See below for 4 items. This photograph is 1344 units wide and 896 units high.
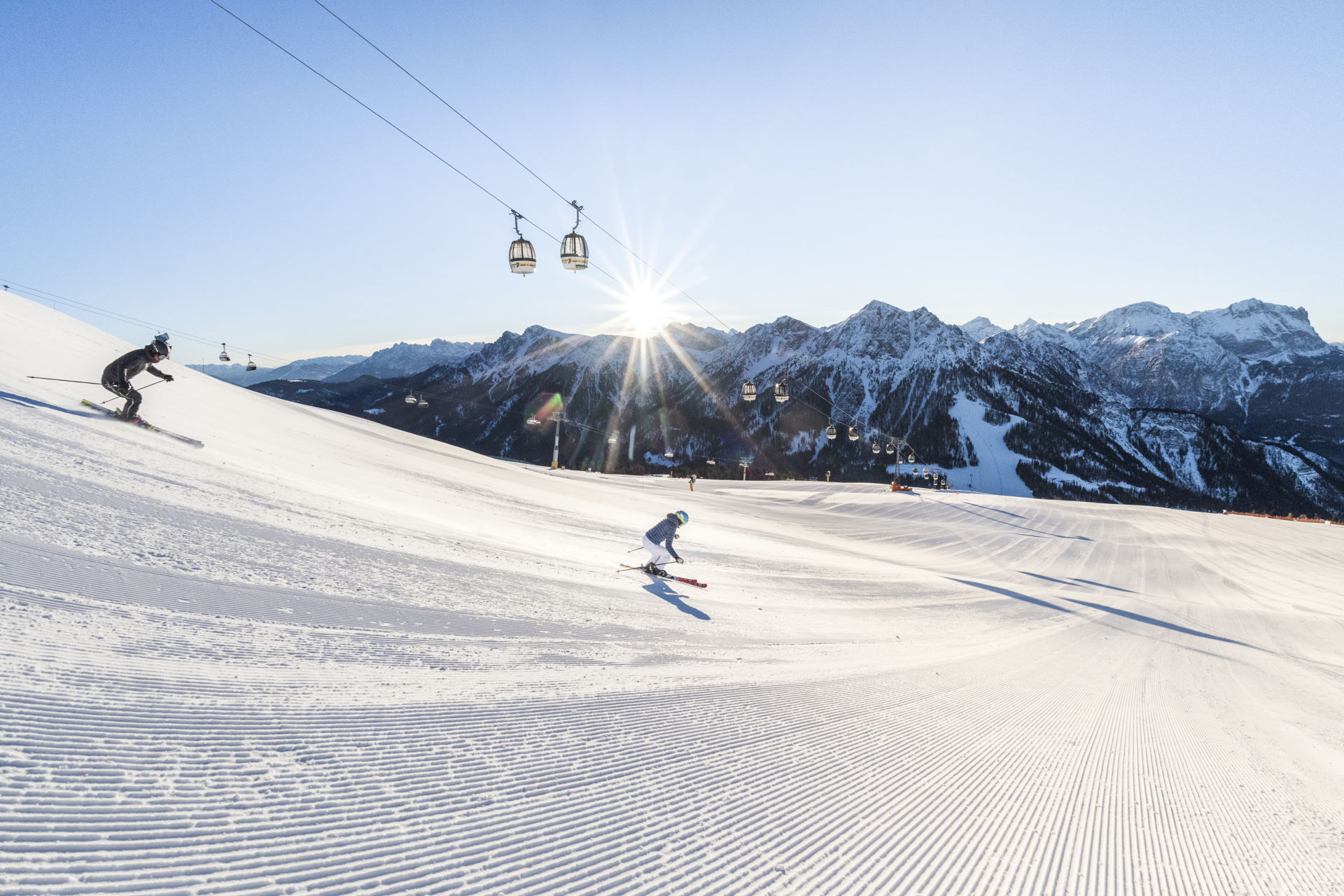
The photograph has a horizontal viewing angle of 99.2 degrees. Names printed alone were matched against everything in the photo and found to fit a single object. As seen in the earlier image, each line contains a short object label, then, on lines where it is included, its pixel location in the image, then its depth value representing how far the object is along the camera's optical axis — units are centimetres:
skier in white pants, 1024
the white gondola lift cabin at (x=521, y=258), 1216
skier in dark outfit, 1044
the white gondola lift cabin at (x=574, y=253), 1242
